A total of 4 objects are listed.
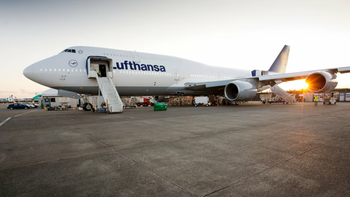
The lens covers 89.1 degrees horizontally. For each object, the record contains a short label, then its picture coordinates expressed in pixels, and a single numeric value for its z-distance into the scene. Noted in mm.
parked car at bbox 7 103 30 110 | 29456
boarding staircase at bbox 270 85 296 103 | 25098
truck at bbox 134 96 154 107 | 30297
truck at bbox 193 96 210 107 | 19969
